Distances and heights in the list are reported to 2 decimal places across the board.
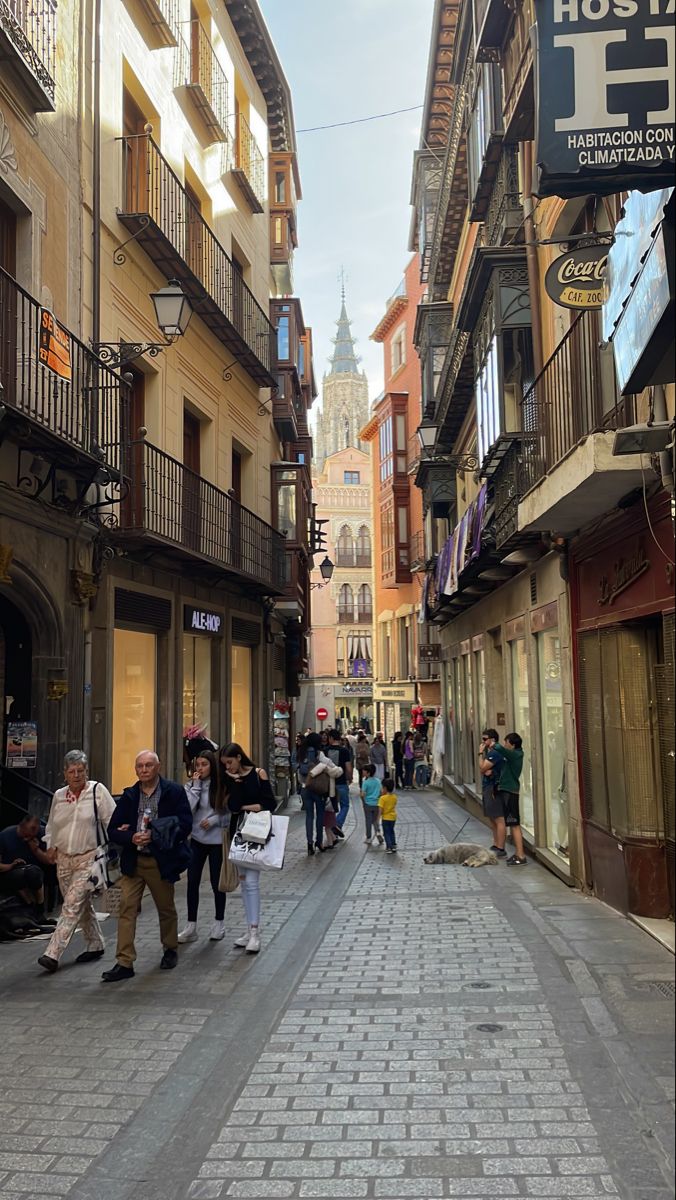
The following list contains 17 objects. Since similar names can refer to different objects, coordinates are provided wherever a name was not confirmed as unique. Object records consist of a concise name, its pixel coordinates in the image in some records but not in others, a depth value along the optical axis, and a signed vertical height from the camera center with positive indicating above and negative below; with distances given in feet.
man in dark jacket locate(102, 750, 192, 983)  24.47 -3.39
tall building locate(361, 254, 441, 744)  140.56 +27.63
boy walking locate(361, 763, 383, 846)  50.21 -4.38
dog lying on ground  41.14 -6.19
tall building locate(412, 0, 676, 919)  14.98 +6.41
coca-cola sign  26.11 +11.43
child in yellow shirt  46.83 -4.98
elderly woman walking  25.51 -3.17
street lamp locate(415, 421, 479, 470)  68.85 +21.24
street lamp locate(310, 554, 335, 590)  97.97 +14.52
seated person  29.01 -4.09
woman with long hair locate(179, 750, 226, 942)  28.50 -3.43
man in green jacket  40.98 -3.38
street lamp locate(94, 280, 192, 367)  38.88 +16.02
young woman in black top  27.14 -2.29
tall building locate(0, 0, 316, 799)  33.76 +15.89
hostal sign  13.24 +8.63
